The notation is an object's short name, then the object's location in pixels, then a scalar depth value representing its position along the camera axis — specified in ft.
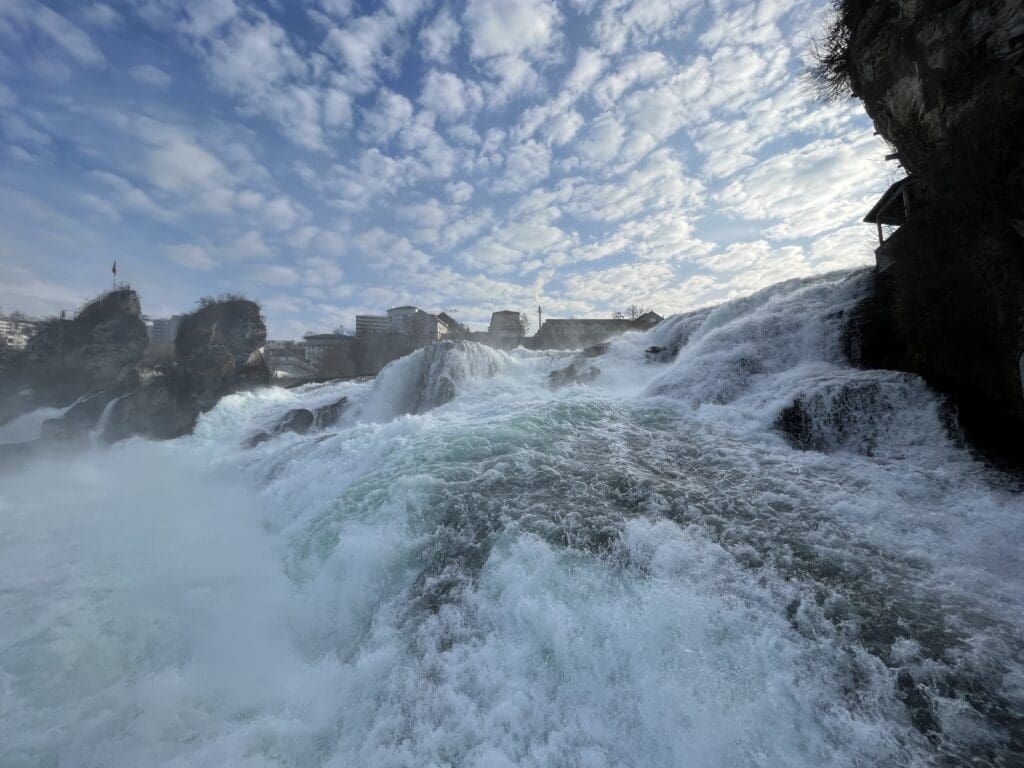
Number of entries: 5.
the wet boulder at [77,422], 65.26
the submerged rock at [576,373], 59.52
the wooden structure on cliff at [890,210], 35.32
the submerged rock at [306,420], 62.71
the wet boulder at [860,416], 23.73
